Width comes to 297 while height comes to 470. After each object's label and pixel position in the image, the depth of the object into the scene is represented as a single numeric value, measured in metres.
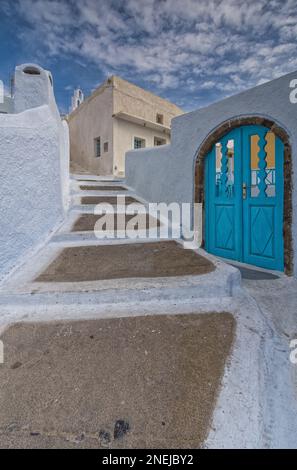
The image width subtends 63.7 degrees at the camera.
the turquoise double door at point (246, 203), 3.81
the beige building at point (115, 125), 11.55
